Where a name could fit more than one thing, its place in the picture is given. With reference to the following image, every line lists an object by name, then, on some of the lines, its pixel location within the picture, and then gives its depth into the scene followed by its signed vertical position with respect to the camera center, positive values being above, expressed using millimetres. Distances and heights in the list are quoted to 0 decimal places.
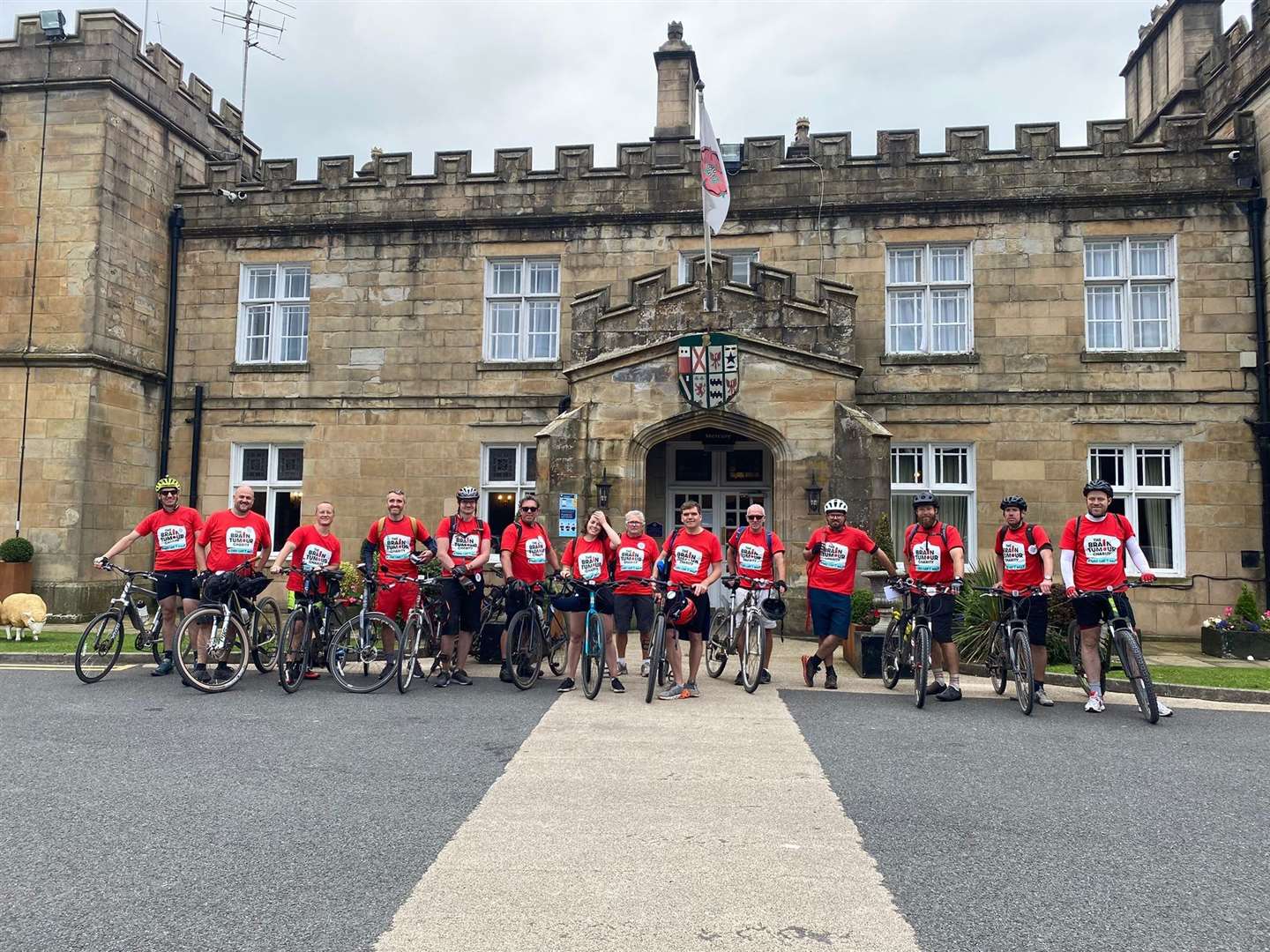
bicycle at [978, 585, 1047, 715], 7781 -1196
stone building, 13250 +3475
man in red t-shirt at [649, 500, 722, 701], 8422 -479
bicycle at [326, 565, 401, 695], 8383 -1268
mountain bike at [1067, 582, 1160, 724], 7367 -1119
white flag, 13047 +5092
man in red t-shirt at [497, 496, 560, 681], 8883 -371
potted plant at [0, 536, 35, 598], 13836 -874
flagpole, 12992 +3862
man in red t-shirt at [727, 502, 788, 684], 8977 -373
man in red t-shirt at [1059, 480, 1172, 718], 7797 -319
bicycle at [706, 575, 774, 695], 8836 -1229
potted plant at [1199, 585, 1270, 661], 11758 -1436
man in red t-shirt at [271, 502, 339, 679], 8656 -394
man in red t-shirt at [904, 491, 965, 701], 8477 -424
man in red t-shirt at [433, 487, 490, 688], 8883 -554
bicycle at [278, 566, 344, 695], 8344 -1147
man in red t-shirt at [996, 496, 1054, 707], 8133 -408
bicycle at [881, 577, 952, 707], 8016 -1152
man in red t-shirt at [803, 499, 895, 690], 8844 -564
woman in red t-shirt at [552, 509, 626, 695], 8383 -519
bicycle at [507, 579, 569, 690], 8656 -1253
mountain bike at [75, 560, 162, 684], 8766 -1286
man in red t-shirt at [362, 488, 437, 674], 9000 -356
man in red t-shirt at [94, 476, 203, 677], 9195 -351
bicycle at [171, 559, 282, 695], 8391 -1120
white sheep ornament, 11617 -1382
